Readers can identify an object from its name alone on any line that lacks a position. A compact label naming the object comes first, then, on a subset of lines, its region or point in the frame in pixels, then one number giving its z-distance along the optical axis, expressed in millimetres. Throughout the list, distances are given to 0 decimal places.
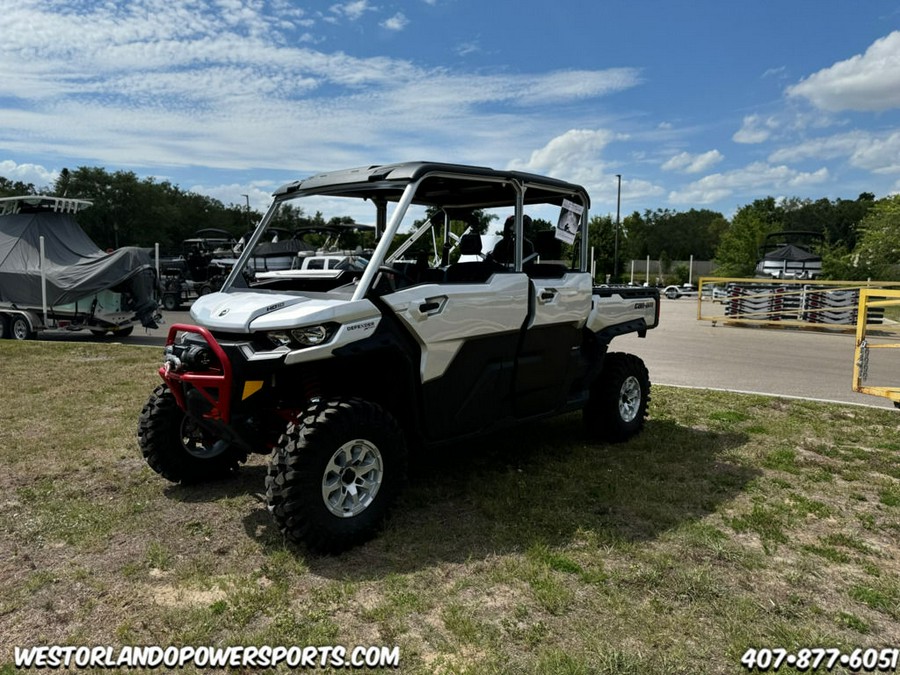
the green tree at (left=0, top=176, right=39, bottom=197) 58219
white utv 3809
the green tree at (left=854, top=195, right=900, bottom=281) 38212
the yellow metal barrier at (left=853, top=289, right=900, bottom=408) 7359
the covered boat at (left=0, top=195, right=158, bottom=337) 13617
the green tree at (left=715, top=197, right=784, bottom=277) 44175
